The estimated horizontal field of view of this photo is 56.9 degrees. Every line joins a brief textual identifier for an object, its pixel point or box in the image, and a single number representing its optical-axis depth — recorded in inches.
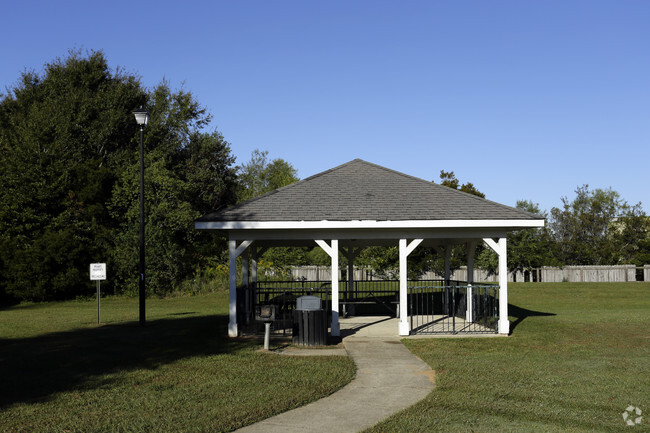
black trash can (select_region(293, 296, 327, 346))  540.7
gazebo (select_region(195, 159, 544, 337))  592.1
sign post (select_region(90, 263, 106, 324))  725.3
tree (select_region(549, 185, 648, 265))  1876.2
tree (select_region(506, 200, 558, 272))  1691.7
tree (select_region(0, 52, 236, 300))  1134.4
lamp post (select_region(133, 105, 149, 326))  653.1
